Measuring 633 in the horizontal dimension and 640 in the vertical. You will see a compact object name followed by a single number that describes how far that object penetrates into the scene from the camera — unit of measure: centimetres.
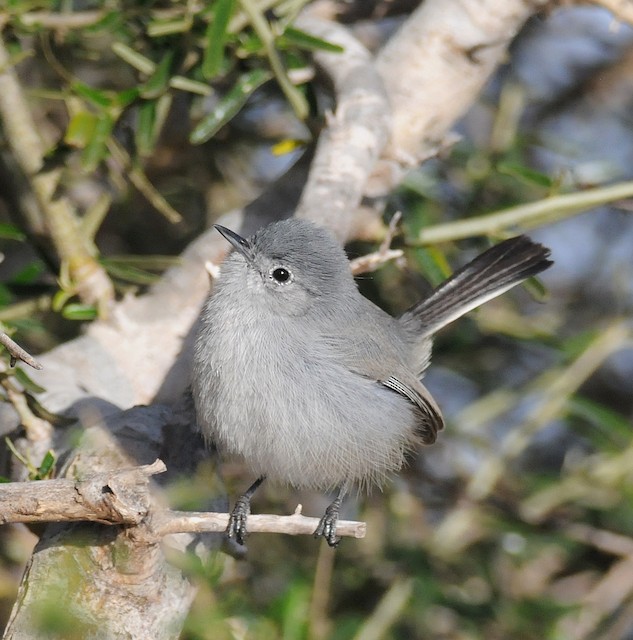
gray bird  512
